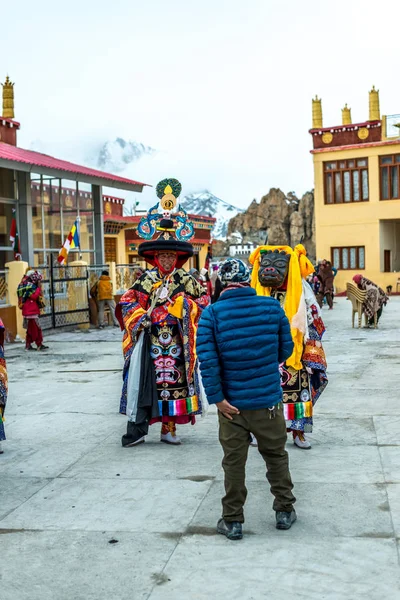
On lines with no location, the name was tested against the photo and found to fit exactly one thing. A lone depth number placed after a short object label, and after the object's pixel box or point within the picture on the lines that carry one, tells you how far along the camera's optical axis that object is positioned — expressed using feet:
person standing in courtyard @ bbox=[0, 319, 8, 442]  19.60
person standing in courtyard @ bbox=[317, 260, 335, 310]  70.94
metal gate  56.08
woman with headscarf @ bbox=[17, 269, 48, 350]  45.75
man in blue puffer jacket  13.80
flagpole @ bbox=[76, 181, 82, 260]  68.61
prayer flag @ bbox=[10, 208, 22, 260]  62.28
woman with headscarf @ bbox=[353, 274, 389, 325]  52.26
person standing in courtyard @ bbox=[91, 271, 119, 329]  59.88
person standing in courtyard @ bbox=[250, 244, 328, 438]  19.34
